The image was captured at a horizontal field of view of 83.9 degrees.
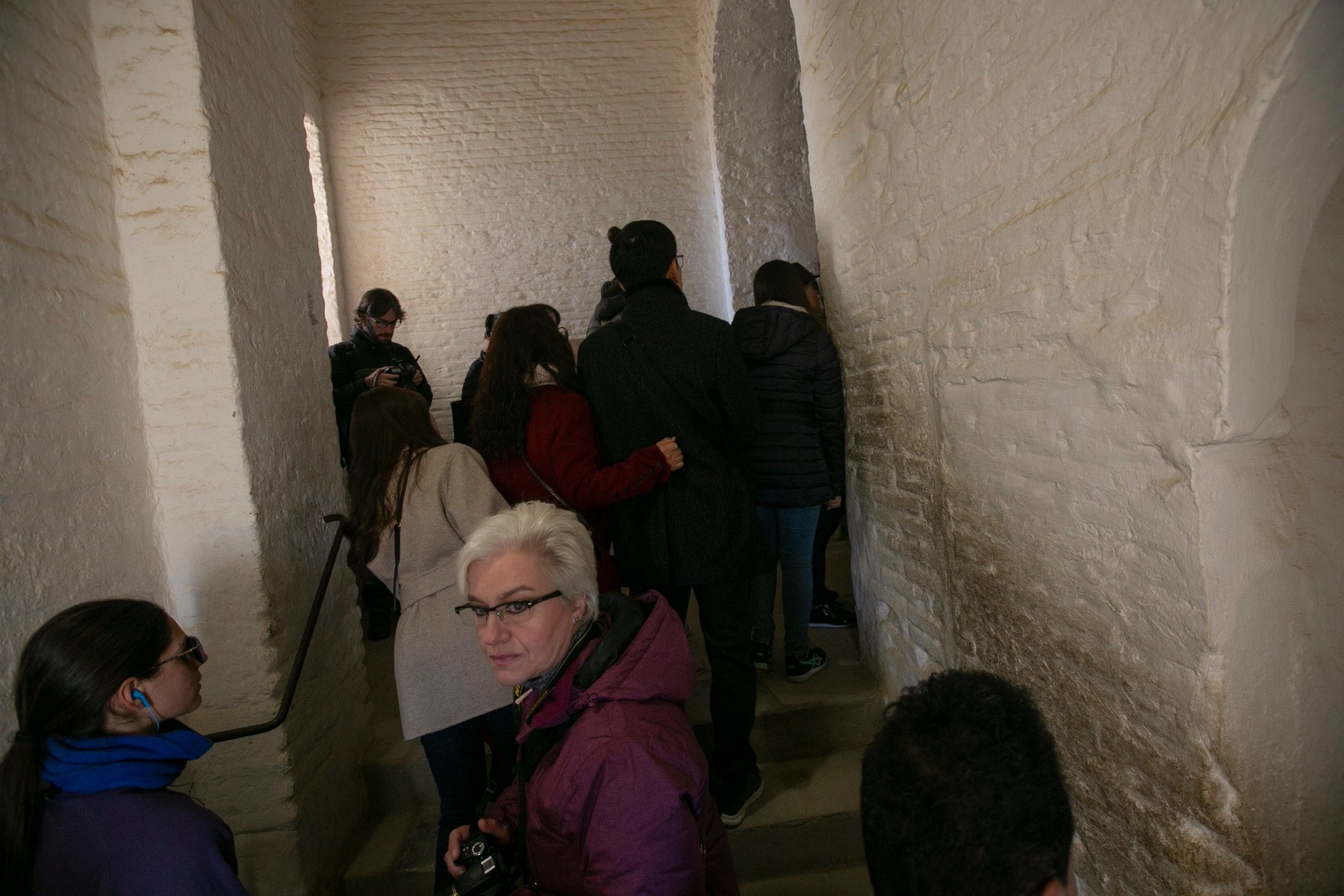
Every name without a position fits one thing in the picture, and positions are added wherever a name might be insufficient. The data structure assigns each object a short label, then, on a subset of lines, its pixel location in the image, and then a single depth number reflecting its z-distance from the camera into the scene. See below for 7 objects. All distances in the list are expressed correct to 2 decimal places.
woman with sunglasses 1.23
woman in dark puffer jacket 3.04
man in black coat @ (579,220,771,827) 2.43
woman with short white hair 1.24
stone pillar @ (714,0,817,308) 6.13
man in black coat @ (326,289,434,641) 4.27
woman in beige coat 2.21
